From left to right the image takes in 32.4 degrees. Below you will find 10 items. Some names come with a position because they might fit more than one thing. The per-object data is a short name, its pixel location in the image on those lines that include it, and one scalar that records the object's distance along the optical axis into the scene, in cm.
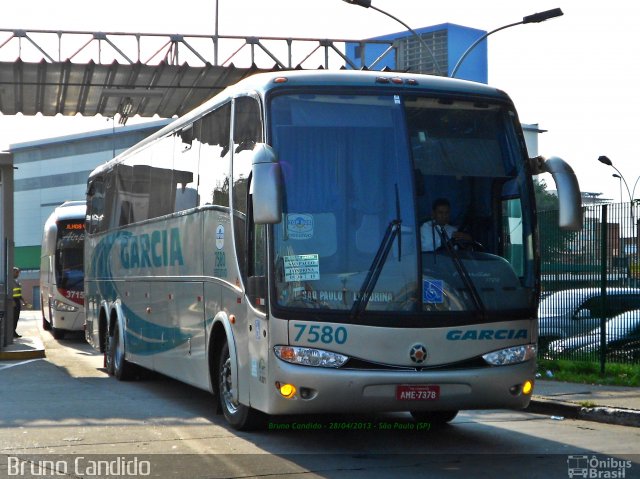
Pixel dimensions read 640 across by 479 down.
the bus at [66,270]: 2820
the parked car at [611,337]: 1525
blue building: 8706
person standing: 2749
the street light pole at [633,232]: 1498
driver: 923
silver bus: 906
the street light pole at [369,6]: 2191
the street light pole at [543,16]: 2209
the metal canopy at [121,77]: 2242
